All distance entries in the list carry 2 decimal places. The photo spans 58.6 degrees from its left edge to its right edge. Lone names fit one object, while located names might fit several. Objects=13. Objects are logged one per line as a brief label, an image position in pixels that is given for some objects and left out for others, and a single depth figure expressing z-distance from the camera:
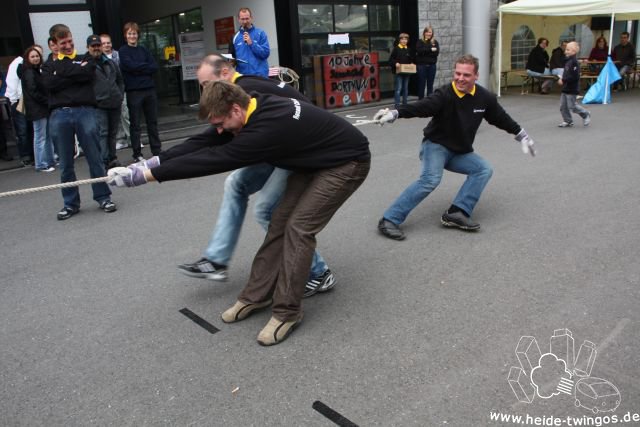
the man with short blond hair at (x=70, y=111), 5.58
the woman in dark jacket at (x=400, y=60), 12.31
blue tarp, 12.91
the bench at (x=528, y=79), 15.29
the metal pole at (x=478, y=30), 14.69
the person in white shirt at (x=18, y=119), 8.25
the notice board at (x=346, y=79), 13.03
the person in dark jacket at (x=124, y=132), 9.69
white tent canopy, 12.30
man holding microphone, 9.23
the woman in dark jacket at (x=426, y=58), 12.46
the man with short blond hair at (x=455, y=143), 4.79
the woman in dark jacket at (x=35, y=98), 7.73
